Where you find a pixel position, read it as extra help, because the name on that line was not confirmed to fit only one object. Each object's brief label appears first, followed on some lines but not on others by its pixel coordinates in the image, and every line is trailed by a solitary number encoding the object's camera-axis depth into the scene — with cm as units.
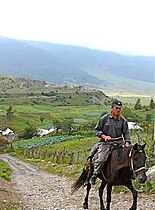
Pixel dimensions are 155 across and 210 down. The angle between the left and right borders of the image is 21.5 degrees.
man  1078
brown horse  981
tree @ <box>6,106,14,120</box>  11531
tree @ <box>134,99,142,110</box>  12839
